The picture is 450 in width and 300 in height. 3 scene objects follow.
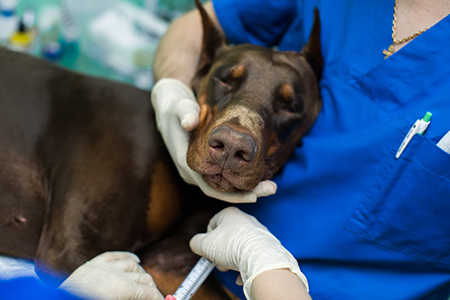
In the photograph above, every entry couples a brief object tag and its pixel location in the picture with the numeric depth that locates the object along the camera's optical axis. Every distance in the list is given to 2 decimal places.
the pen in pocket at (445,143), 0.95
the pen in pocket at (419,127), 0.98
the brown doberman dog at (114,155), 1.17
